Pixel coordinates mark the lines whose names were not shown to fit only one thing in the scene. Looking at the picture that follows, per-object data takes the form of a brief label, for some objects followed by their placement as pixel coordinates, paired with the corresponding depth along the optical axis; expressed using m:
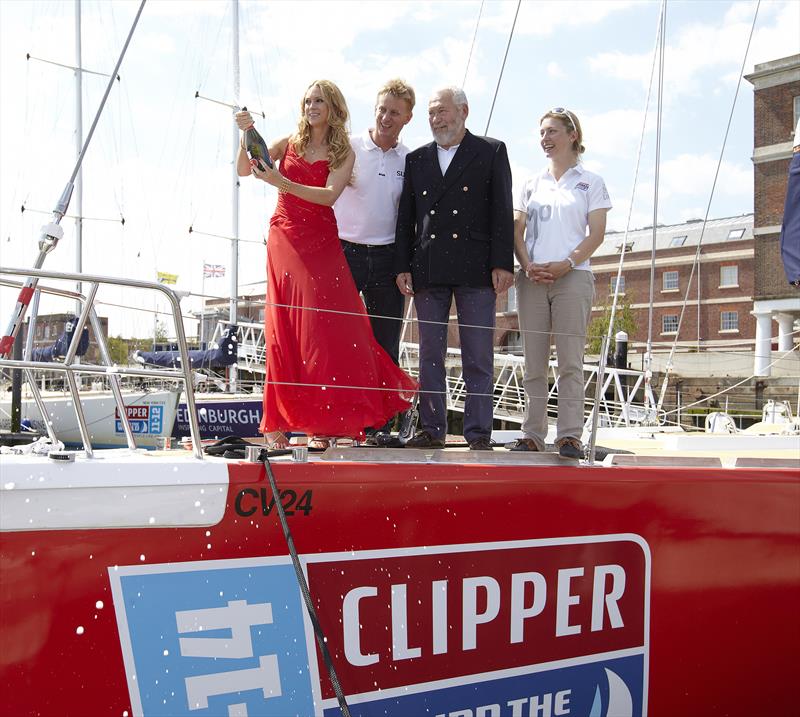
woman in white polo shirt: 3.56
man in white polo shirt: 3.83
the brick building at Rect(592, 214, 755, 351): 37.94
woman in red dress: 3.19
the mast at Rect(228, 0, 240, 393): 14.91
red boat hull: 2.23
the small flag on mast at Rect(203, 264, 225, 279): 17.48
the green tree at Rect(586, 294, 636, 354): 33.72
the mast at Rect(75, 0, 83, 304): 14.76
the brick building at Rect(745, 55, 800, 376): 27.44
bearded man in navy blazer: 3.57
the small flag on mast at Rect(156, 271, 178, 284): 12.91
